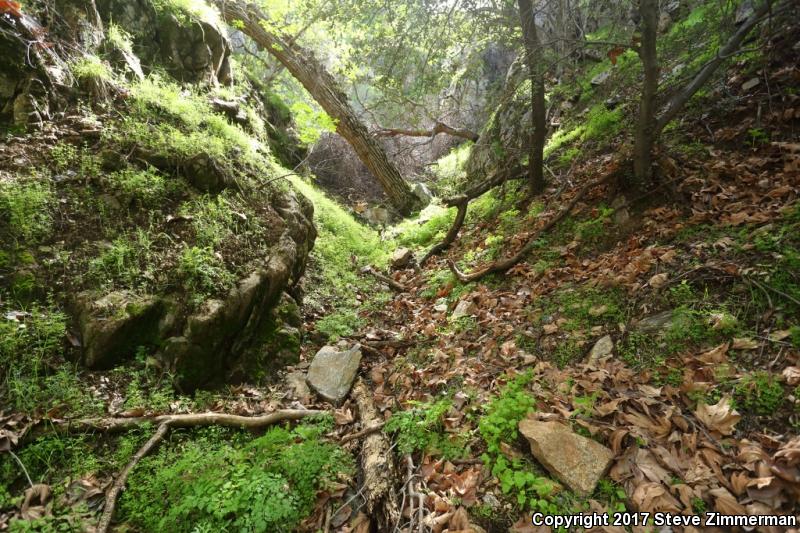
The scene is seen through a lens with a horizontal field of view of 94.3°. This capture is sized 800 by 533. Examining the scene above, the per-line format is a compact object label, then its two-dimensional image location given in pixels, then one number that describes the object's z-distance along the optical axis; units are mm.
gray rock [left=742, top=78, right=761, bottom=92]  4723
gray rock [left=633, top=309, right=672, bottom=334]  3137
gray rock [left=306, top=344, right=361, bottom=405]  3941
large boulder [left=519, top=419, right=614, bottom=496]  2317
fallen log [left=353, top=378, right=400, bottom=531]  2577
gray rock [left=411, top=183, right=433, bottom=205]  10188
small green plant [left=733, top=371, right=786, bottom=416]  2311
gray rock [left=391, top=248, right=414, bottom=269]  7316
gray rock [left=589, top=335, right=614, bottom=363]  3232
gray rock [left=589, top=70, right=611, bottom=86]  7914
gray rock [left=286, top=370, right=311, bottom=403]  3926
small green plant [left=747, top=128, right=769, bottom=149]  4289
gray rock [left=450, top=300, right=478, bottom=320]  4691
